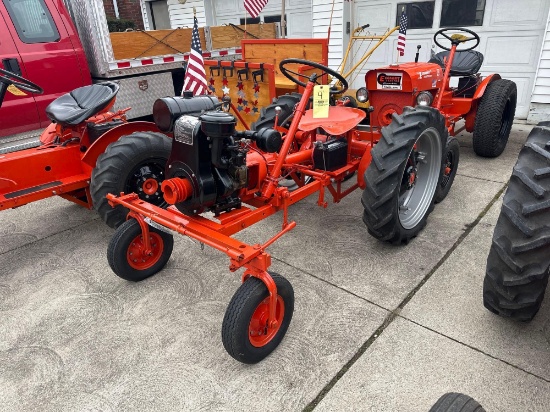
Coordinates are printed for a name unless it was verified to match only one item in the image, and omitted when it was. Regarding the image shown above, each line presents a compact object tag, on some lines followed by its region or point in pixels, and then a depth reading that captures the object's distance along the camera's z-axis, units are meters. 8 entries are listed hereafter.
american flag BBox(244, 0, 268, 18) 6.81
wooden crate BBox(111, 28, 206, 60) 5.49
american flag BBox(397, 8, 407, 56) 6.50
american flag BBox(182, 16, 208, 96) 4.78
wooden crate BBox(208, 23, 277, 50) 7.17
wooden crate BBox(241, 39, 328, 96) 6.01
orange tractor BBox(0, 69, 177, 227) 3.28
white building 6.28
